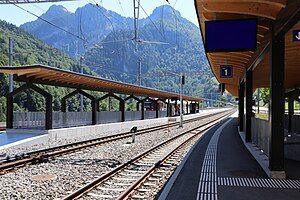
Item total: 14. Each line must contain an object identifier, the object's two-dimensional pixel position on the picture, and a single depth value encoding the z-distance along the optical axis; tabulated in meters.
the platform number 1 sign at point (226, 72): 18.13
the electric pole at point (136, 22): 21.79
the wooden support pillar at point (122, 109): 35.18
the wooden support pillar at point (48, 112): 21.36
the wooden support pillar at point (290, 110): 24.96
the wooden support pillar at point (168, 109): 56.90
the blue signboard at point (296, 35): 9.76
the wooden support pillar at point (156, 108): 50.03
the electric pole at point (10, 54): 28.62
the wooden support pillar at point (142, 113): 42.44
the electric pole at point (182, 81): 32.62
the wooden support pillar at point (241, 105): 26.72
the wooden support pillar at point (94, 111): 28.23
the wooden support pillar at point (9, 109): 21.91
